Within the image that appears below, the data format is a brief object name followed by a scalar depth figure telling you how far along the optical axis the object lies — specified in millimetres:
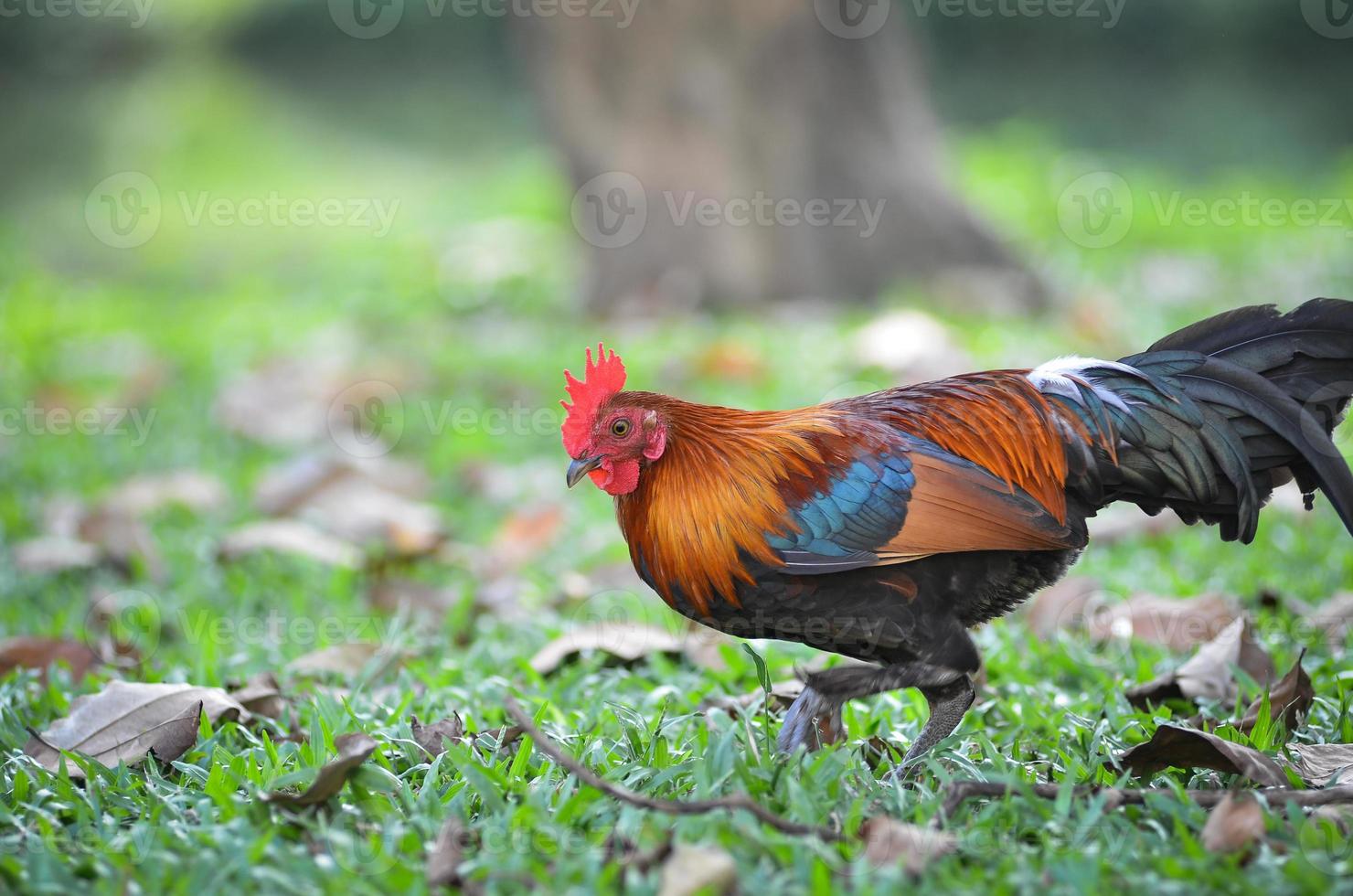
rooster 3031
